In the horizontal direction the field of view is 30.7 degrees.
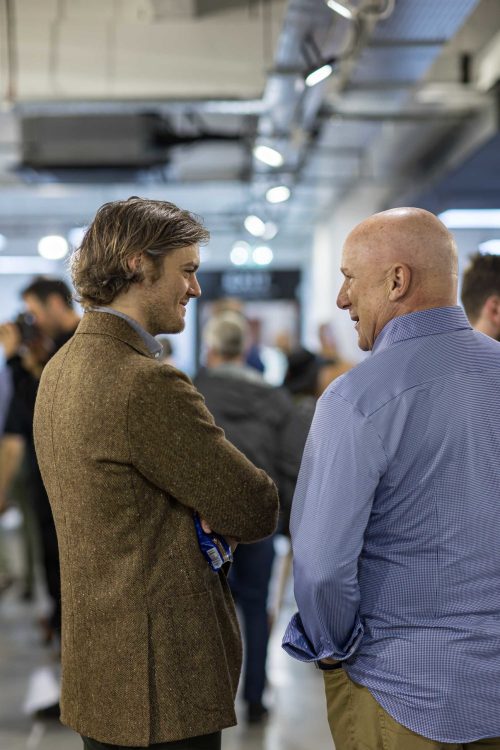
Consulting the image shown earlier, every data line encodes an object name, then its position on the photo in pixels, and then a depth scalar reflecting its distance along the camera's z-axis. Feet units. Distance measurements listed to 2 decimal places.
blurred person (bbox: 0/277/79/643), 12.98
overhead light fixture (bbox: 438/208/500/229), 32.96
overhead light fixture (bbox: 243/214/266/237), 37.68
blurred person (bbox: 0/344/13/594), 18.30
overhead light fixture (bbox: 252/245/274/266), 53.36
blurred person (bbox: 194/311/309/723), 12.37
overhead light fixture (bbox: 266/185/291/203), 29.81
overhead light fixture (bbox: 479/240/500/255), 30.52
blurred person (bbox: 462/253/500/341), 9.25
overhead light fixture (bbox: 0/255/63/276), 57.67
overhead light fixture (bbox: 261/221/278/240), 41.65
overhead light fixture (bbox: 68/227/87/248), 49.50
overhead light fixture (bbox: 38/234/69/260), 45.50
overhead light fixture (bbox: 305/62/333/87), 15.06
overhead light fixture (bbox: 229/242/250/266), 53.44
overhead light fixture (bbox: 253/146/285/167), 22.06
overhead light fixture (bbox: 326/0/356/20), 12.42
